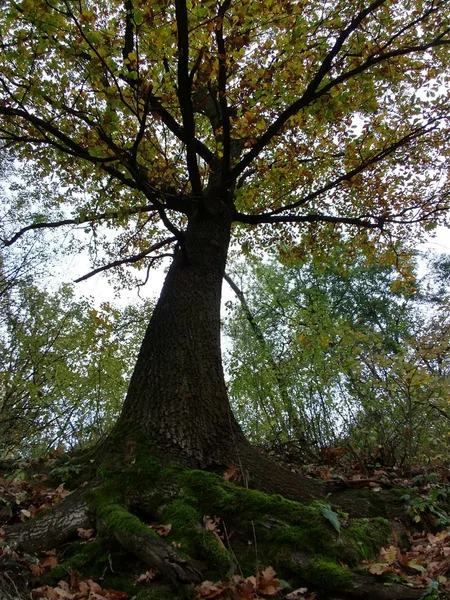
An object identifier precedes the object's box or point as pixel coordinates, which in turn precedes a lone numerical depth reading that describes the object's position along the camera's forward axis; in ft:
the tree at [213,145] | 10.49
